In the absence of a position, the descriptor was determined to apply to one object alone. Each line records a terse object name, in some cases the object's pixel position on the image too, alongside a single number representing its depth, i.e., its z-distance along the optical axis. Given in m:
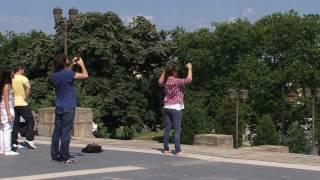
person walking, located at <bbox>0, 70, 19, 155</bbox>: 11.45
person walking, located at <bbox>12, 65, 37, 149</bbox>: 12.35
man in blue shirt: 10.28
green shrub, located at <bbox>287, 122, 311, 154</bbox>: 41.78
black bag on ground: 12.14
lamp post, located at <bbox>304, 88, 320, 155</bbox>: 38.22
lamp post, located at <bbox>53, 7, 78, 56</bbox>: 22.98
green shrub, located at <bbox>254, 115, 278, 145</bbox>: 42.12
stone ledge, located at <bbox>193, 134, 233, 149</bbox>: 15.63
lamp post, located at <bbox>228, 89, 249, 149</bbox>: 33.13
